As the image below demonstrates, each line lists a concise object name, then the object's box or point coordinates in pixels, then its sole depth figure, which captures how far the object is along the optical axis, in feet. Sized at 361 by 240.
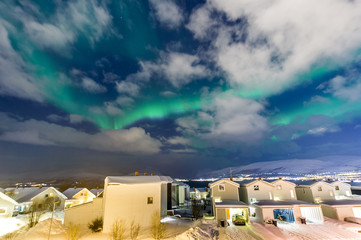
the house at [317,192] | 107.45
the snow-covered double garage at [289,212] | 80.79
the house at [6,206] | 98.99
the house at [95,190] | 165.33
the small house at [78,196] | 138.82
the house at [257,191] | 100.32
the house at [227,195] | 86.07
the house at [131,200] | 61.82
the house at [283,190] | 101.62
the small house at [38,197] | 128.26
